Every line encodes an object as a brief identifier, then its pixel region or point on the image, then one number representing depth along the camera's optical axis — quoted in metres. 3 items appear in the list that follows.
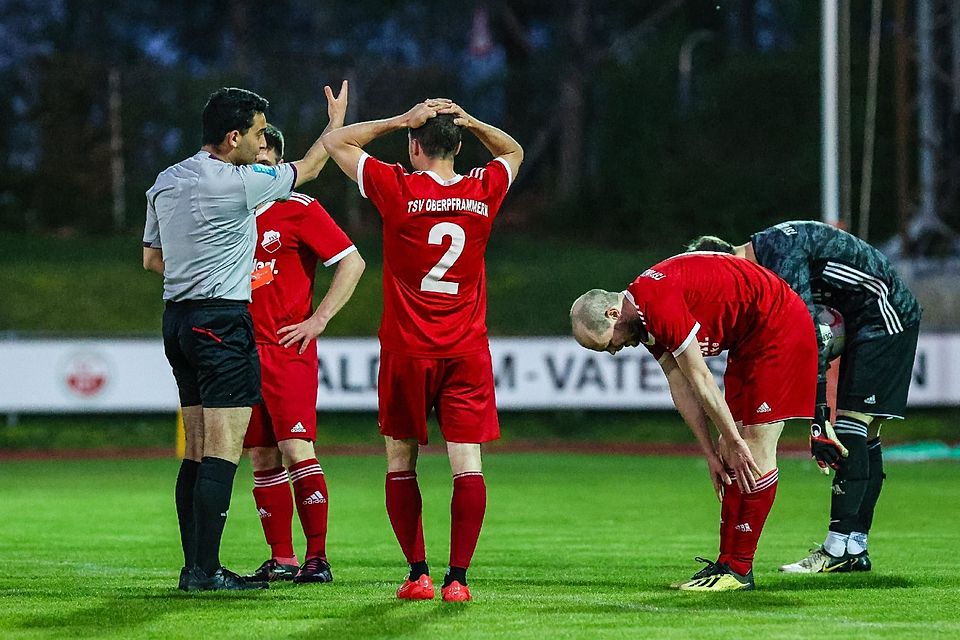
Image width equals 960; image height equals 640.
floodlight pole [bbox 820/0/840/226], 39.41
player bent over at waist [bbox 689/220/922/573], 17.62
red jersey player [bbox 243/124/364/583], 17.33
